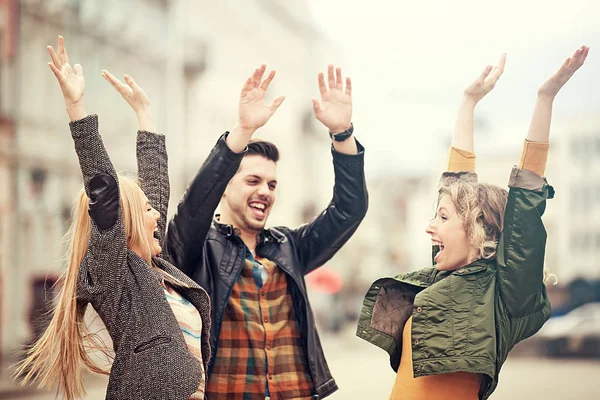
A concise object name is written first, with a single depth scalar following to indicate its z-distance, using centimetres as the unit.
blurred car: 2666
